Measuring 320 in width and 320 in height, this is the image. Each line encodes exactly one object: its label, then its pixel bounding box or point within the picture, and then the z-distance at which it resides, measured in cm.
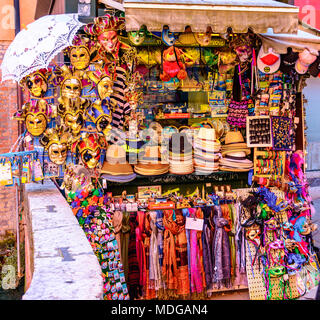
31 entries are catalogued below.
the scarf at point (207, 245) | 531
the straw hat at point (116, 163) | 518
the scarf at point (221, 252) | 531
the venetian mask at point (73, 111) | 493
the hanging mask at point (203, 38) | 518
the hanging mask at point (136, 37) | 489
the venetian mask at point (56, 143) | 495
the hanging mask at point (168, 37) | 489
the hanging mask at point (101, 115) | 502
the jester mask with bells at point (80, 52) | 486
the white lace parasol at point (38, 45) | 457
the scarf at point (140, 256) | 518
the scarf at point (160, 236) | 526
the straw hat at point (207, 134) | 557
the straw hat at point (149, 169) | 533
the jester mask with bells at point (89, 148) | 500
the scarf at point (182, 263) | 526
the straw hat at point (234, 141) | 559
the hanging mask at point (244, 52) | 538
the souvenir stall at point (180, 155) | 494
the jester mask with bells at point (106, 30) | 486
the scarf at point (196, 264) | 529
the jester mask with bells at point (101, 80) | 496
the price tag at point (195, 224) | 527
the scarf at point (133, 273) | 516
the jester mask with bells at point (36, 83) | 484
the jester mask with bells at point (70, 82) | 488
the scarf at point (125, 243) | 518
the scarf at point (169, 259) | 523
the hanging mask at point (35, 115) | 486
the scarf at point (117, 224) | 516
